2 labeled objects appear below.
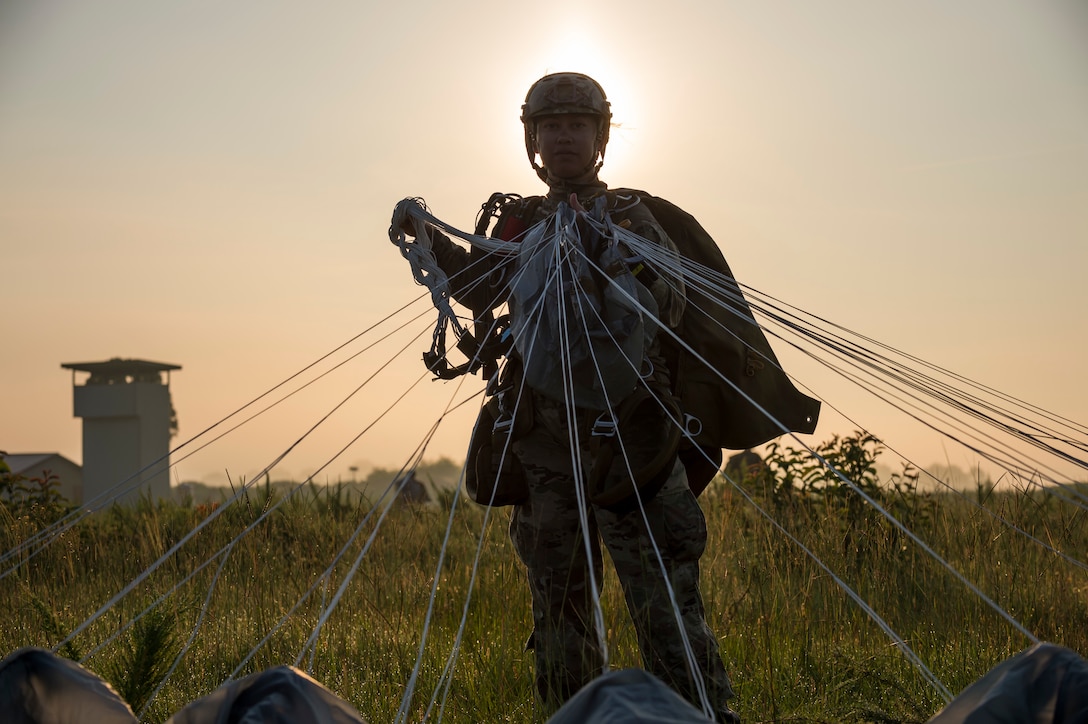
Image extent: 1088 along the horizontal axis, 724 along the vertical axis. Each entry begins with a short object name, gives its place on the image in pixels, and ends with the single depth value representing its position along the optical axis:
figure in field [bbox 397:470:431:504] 13.67
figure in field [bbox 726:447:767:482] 6.38
